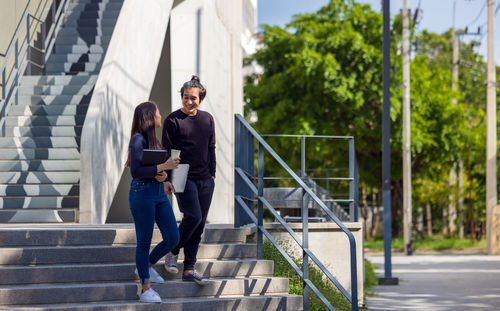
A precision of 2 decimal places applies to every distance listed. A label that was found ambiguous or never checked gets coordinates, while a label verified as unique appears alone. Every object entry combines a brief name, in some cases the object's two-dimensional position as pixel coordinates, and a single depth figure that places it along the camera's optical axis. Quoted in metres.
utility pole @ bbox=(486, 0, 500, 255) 28.84
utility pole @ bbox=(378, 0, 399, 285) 15.77
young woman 7.16
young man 7.62
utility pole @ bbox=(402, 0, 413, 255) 30.84
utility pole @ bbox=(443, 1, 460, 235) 40.66
